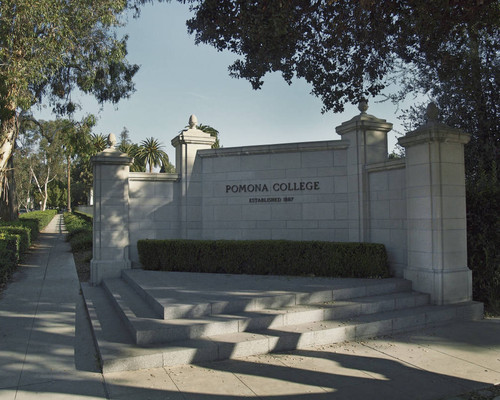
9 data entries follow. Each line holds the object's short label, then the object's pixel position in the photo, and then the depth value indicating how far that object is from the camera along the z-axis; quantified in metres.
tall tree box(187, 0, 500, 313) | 7.37
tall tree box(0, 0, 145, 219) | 11.81
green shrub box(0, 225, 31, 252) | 13.42
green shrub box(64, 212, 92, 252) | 15.60
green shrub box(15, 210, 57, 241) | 17.42
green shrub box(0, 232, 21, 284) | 9.55
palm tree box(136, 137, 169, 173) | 51.94
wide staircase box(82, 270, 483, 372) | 4.84
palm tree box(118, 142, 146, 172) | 51.32
